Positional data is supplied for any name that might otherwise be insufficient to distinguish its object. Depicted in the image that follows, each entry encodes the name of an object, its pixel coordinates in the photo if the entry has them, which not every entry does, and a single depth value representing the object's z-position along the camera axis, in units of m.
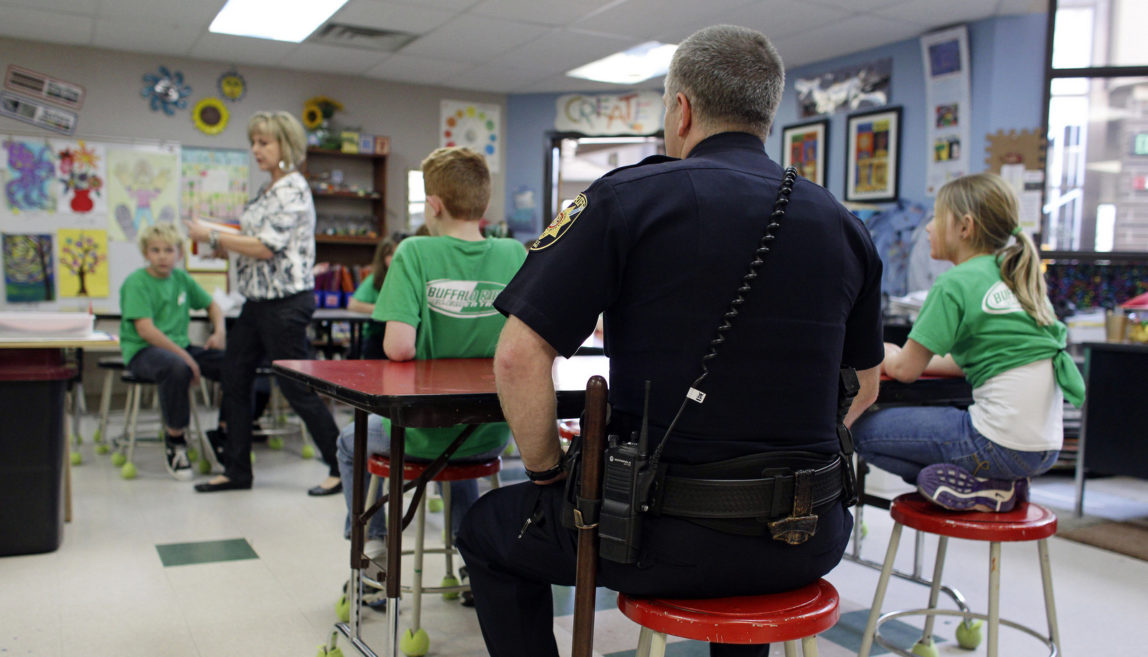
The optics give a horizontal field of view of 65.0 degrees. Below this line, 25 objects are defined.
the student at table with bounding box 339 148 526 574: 2.04
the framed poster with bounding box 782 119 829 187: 6.19
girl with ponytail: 1.92
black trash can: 2.71
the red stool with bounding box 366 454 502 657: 2.06
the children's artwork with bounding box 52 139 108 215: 6.51
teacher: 3.46
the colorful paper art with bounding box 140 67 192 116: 6.74
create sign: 7.64
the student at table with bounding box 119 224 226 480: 3.97
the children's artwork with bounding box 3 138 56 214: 6.36
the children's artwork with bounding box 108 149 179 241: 6.69
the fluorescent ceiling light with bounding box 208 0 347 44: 5.47
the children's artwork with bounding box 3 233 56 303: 6.38
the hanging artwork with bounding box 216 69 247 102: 6.94
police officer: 1.15
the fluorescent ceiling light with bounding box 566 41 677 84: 6.68
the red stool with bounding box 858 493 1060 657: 1.79
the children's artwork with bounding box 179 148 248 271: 6.88
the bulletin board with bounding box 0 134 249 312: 6.39
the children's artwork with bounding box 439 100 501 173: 7.80
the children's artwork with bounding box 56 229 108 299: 6.55
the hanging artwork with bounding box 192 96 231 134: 6.89
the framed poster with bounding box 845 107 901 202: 5.66
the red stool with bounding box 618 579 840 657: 1.12
